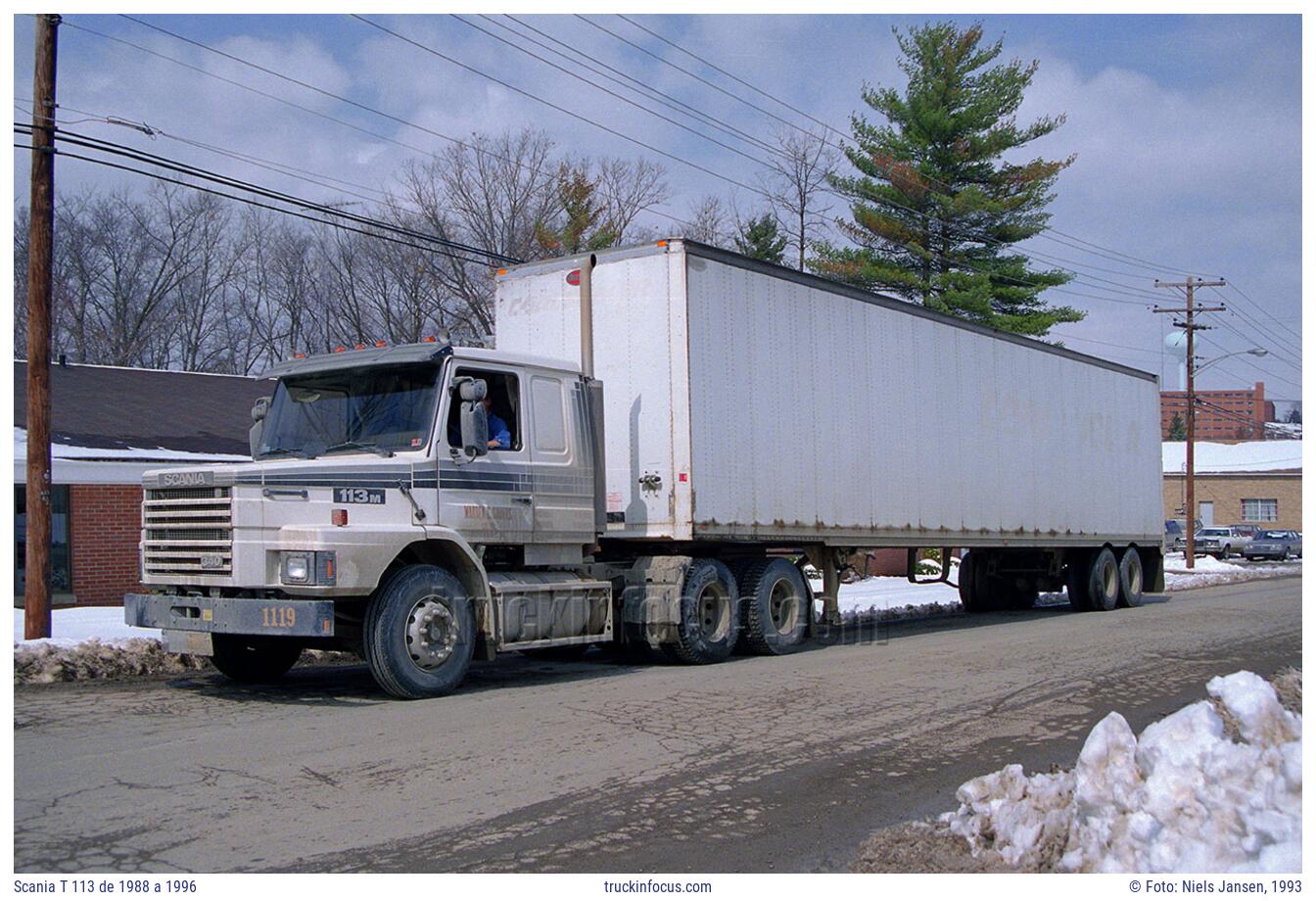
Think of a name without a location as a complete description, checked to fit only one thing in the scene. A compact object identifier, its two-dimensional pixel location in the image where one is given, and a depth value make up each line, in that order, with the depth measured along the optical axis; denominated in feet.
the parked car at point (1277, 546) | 167.12
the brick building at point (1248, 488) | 247.91
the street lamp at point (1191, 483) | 132.67
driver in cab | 38.56
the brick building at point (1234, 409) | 384.47
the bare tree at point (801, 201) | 143.13
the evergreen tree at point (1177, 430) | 451.53
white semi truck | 34.14
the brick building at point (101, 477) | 68.03
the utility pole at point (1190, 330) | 141.18
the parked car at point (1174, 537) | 183.62
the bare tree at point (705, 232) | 147.33
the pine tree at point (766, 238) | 145.27
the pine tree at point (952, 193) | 133.90
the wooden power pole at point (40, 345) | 44.60
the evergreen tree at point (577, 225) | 127.34
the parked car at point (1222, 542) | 169.07
